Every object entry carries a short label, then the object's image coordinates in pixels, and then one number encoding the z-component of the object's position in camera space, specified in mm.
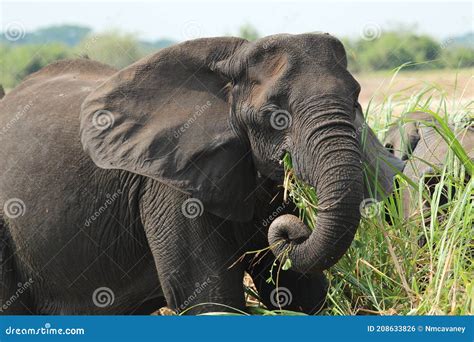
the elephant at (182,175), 10070
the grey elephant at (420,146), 12547
